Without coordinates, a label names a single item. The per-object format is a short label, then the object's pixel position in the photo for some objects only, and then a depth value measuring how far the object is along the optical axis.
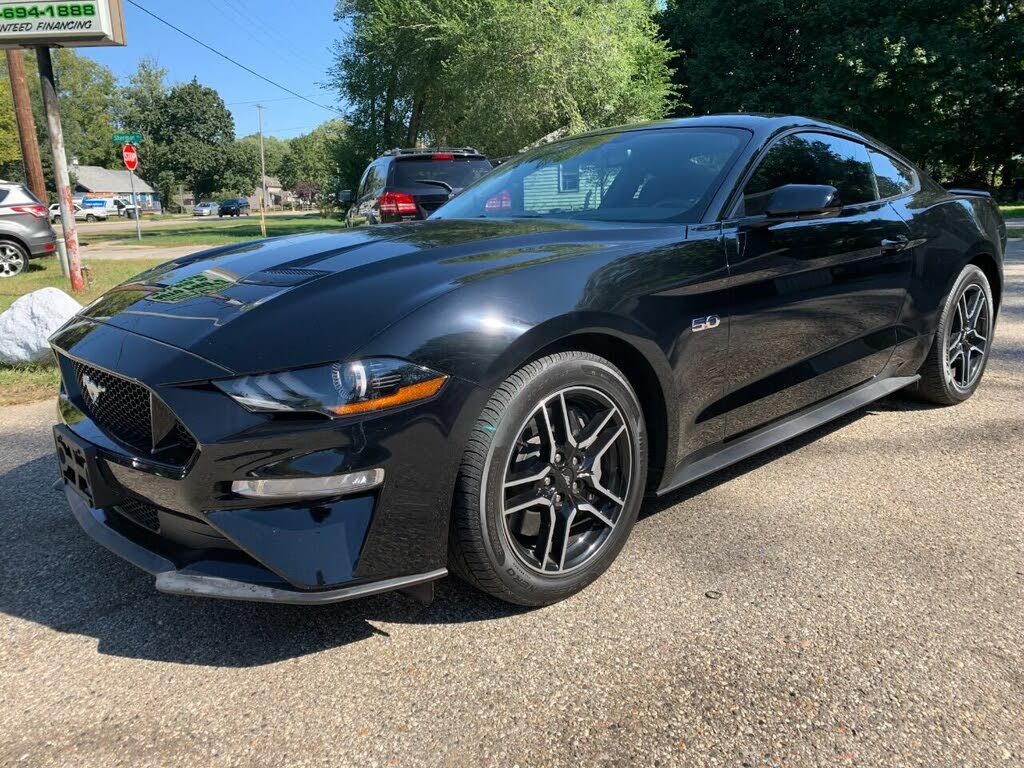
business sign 8.99
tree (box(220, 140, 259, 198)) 78.69
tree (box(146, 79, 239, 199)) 76.00
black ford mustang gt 1.91
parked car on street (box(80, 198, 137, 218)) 68.44
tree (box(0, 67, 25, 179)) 49.16
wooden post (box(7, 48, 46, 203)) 13.23
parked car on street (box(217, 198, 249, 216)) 67.06
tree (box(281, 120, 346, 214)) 106.82
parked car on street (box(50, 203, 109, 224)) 62.90
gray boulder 5.51
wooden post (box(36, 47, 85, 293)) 9.21
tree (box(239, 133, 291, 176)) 115.75
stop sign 21.62
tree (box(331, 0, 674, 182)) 21.12
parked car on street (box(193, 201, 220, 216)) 69.73
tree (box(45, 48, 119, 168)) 78.00
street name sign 20.42
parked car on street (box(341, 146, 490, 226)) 10.08
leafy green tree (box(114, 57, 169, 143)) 76.00
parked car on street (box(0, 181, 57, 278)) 12.34
